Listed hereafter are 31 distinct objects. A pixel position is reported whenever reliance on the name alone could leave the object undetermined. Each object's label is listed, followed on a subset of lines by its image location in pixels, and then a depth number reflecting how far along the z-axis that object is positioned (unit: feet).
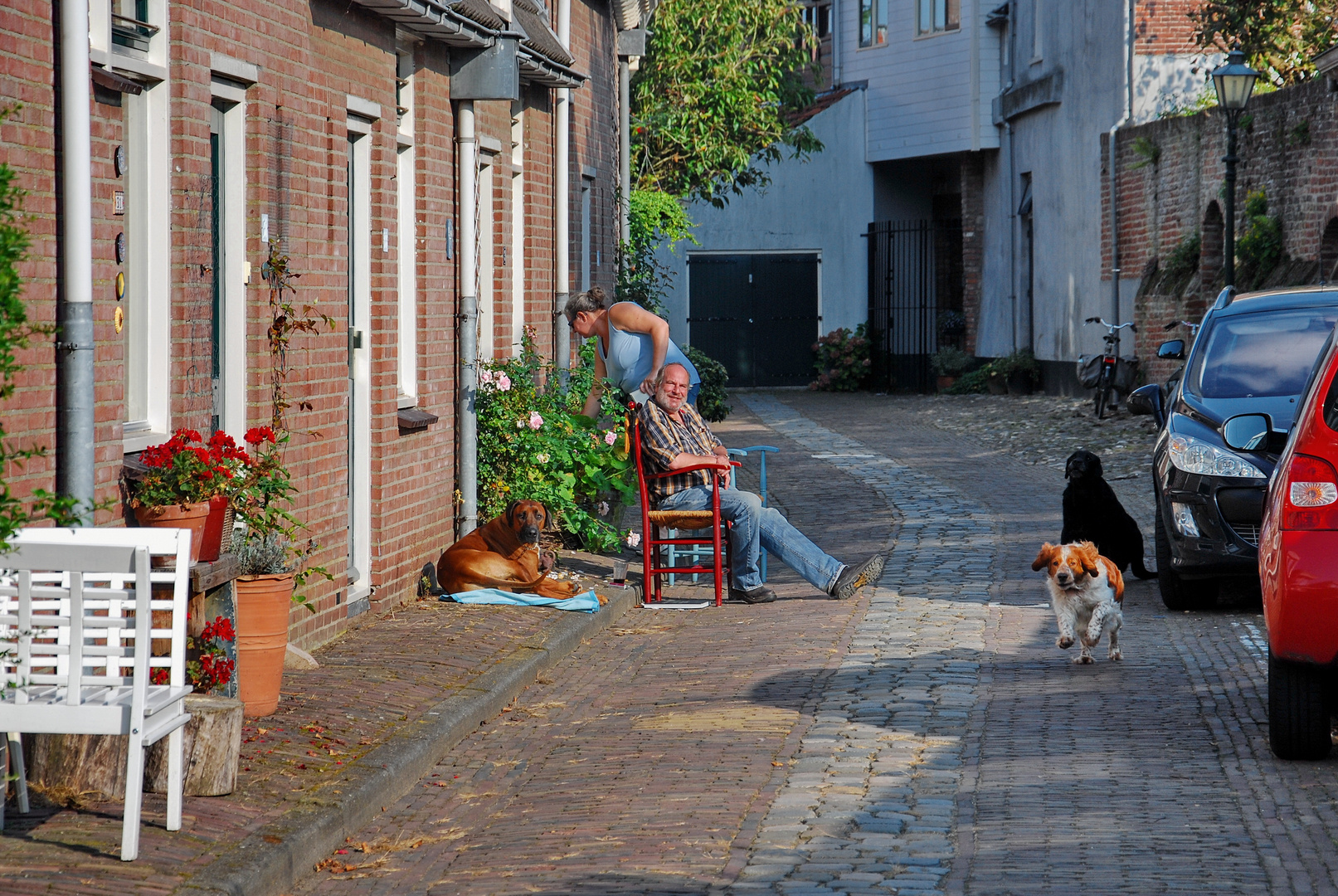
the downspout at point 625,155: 123.34
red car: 37.52
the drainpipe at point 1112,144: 164.45
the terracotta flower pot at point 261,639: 42.39
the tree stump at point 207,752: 35.12
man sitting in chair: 67.41
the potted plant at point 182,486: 40.11
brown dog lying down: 64.59
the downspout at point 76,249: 36.29
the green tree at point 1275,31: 147.54
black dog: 66.39
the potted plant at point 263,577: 42.55
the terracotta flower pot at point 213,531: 41.01
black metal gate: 213.66
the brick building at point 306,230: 39.73
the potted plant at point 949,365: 207.10
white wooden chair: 30.22
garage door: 219.00
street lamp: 118.42
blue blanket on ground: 63.41
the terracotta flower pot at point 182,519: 39.91
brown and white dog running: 52.29
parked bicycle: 149.79
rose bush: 72.59
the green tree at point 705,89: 154.30
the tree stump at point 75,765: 35.01
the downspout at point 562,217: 91.30
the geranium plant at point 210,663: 38.09
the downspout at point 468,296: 70.59
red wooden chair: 66.59
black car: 58.65
